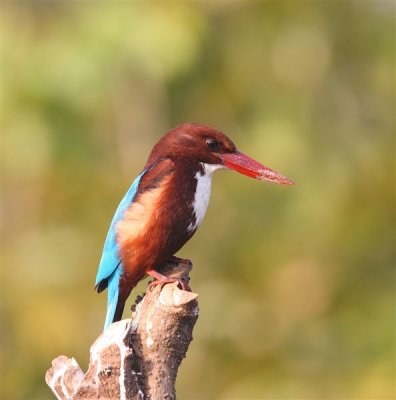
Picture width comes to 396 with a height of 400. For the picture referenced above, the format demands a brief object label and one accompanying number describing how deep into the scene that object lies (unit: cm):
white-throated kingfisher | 880
